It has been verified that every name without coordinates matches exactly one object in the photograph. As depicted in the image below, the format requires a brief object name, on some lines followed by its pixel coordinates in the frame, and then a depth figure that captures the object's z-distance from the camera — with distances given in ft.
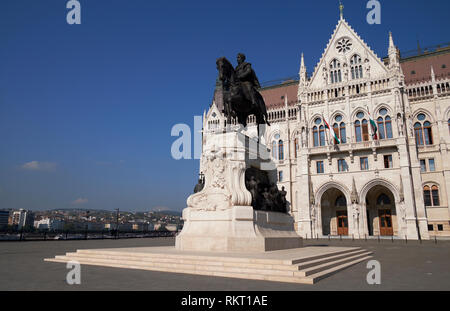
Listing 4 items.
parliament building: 123.03
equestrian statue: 46.44
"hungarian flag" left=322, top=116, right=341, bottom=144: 132.07
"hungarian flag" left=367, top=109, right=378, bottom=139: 127.65
